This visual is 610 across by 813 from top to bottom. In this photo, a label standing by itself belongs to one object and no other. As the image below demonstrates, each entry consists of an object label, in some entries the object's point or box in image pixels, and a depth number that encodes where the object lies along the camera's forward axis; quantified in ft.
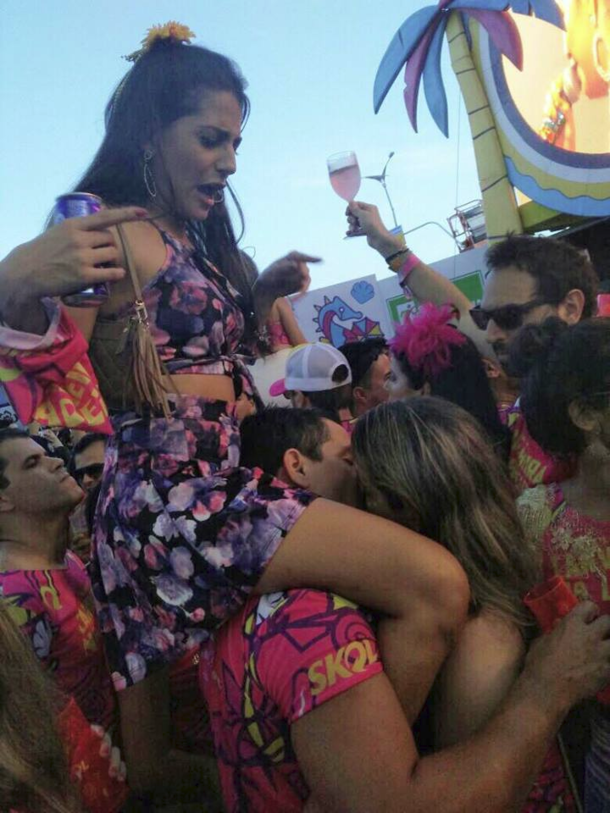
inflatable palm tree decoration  24.91
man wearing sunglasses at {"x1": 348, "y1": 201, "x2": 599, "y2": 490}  9.25
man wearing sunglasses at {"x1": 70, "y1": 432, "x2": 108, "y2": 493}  13.79
